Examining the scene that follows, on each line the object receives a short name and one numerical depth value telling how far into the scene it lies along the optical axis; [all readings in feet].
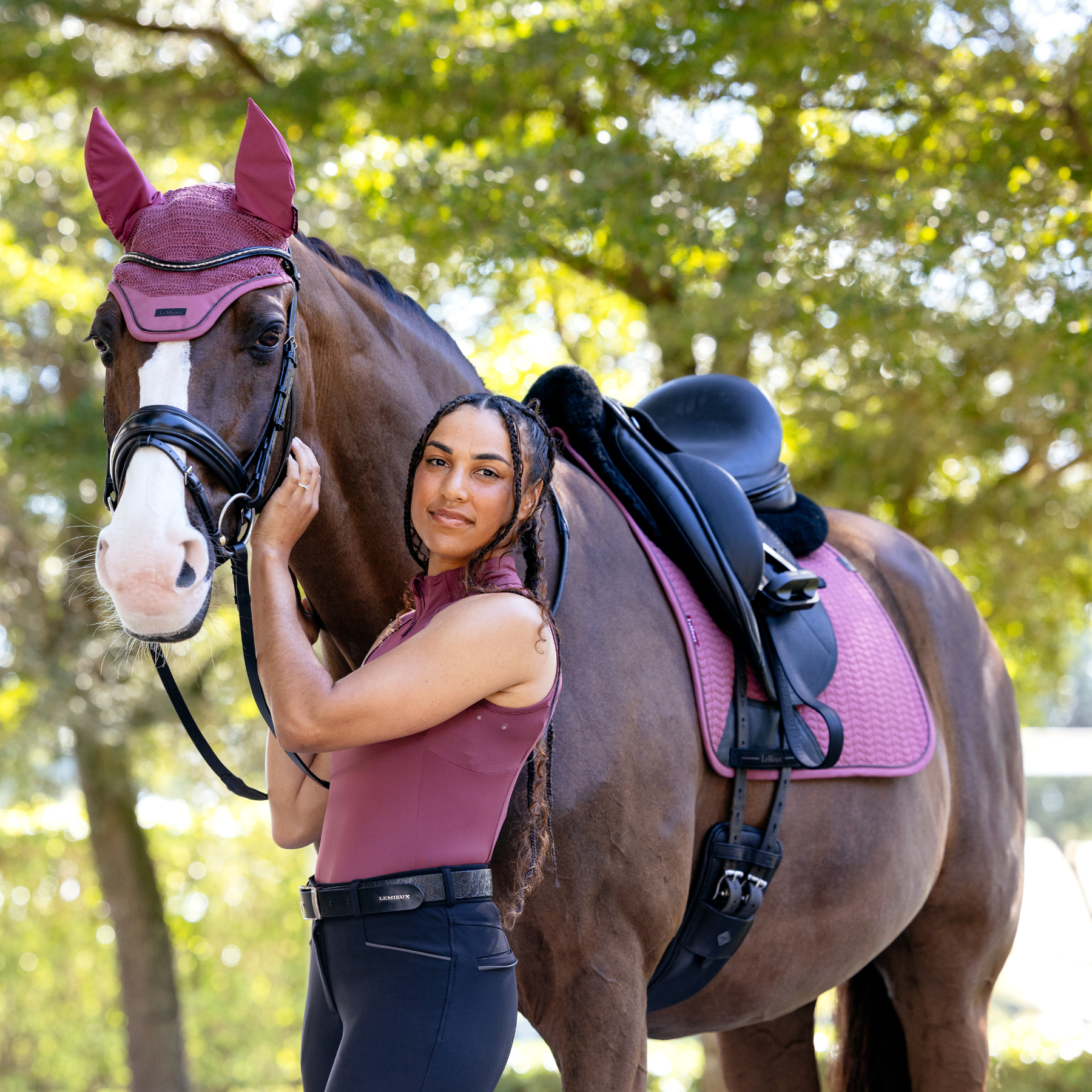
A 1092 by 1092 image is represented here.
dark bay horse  17.51
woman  17.12
